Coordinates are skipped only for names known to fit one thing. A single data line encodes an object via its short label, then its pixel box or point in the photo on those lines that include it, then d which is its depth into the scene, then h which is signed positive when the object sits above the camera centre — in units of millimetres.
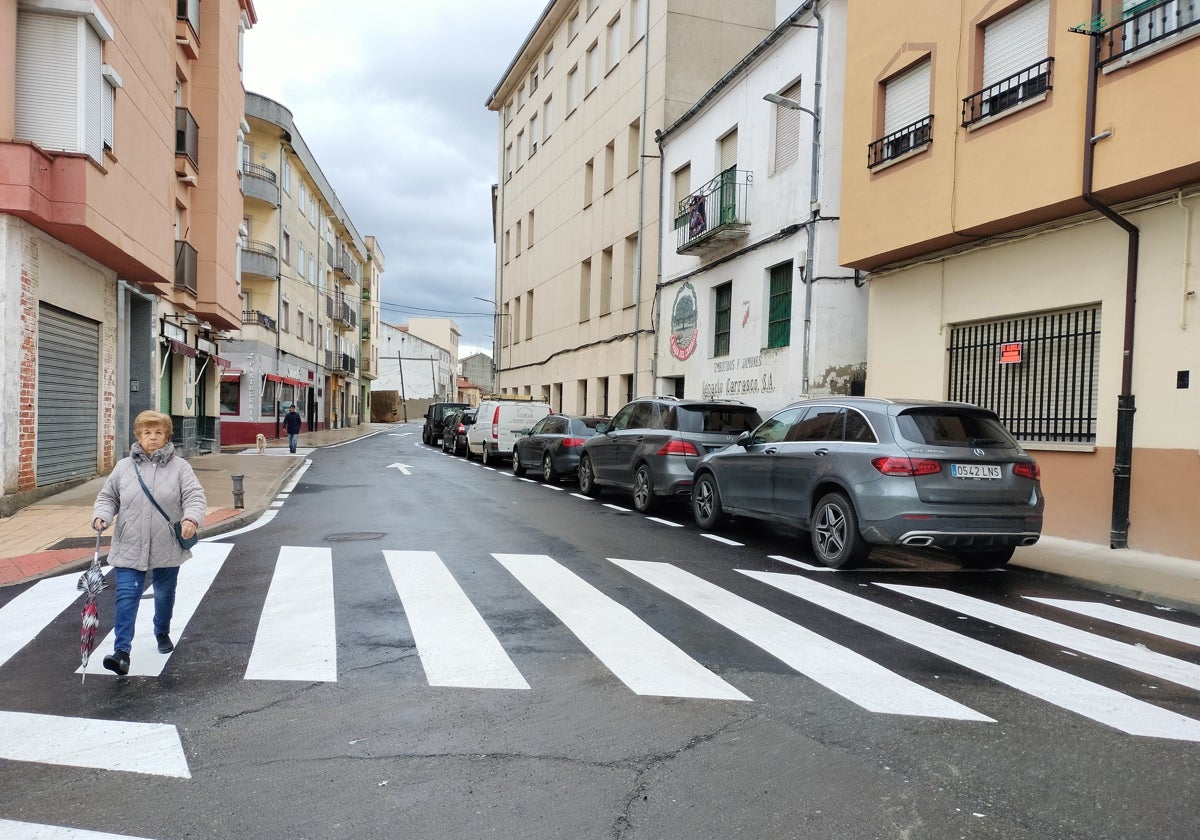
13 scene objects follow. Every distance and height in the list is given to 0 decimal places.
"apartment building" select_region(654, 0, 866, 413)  14680 +3532
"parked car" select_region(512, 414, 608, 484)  16281 -862
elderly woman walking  4586 -695
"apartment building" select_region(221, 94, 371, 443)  32062 +4988
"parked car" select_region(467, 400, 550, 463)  22062 -559
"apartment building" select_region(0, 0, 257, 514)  10820 +2627
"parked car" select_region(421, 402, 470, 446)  32250 -759
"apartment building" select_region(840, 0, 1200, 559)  8602 +2381
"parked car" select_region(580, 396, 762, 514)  11523 -469
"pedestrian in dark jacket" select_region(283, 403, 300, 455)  26231 -1047
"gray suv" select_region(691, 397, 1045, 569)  7266 -615
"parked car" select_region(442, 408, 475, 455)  26500 -1030
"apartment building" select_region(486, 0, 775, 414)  21984 +7722
